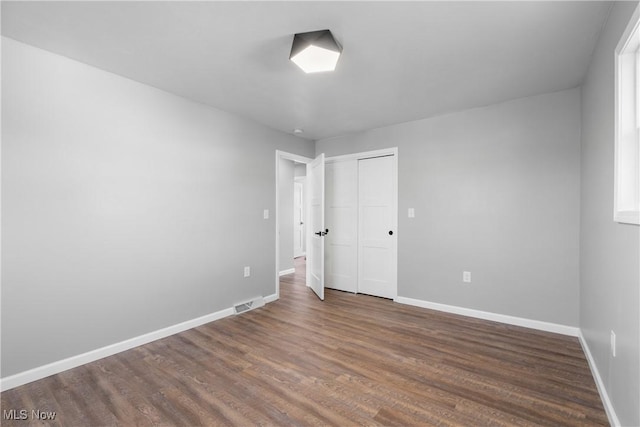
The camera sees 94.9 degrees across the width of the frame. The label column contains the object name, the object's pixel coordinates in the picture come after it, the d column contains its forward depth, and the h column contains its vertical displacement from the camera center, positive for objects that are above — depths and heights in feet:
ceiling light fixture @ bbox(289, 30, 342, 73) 6.55 +3.61
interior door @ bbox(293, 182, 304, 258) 26.12 -0.95
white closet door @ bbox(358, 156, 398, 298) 14.03 -0.89
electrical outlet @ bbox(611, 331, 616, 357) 5.55 -2.61
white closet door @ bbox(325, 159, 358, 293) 15.26 -0.84
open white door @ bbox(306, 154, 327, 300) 14.16 -0.91
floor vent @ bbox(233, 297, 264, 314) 12.00 -4.05
